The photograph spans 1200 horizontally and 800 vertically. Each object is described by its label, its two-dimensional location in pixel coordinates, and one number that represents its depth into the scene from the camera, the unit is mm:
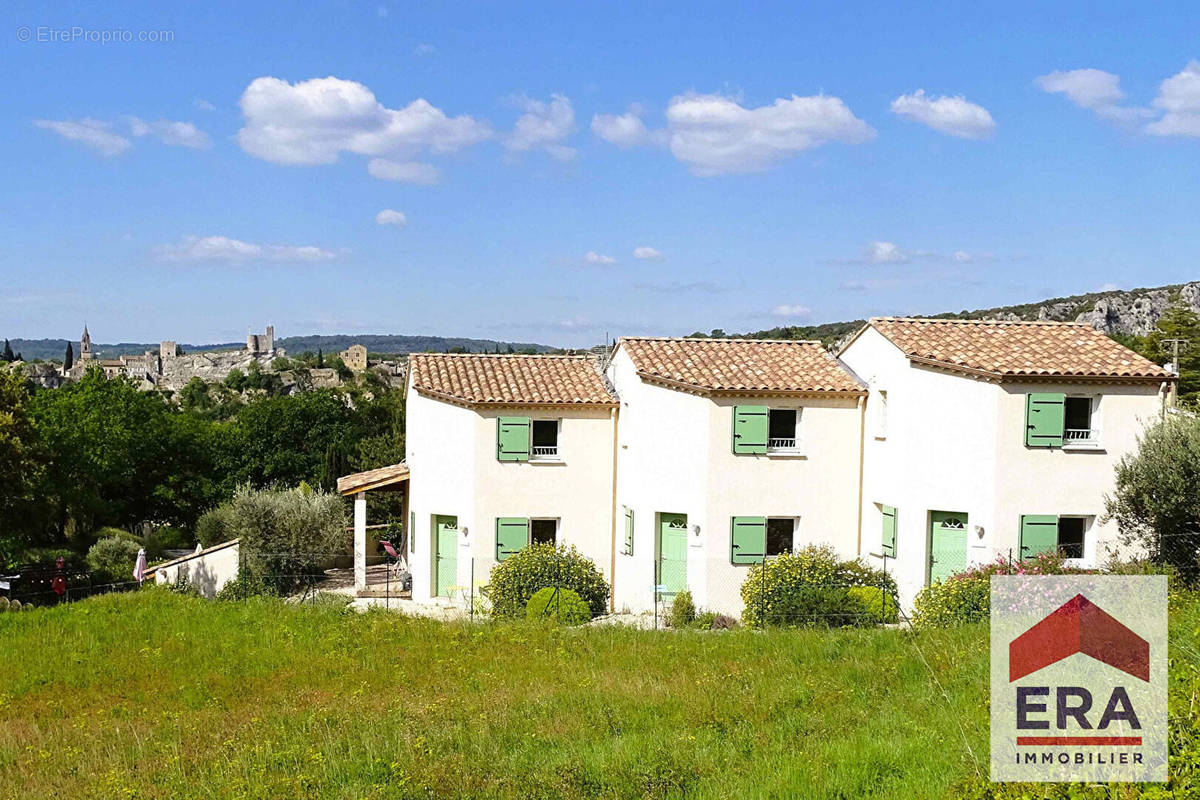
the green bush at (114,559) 26859
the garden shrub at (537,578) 19688
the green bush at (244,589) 22359
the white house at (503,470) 21266
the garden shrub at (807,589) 17703
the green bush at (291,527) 25875
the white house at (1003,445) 17781
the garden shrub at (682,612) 18875
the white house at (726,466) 19484
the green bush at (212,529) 31328
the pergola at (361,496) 23641
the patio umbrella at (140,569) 25328
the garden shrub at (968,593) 16438
